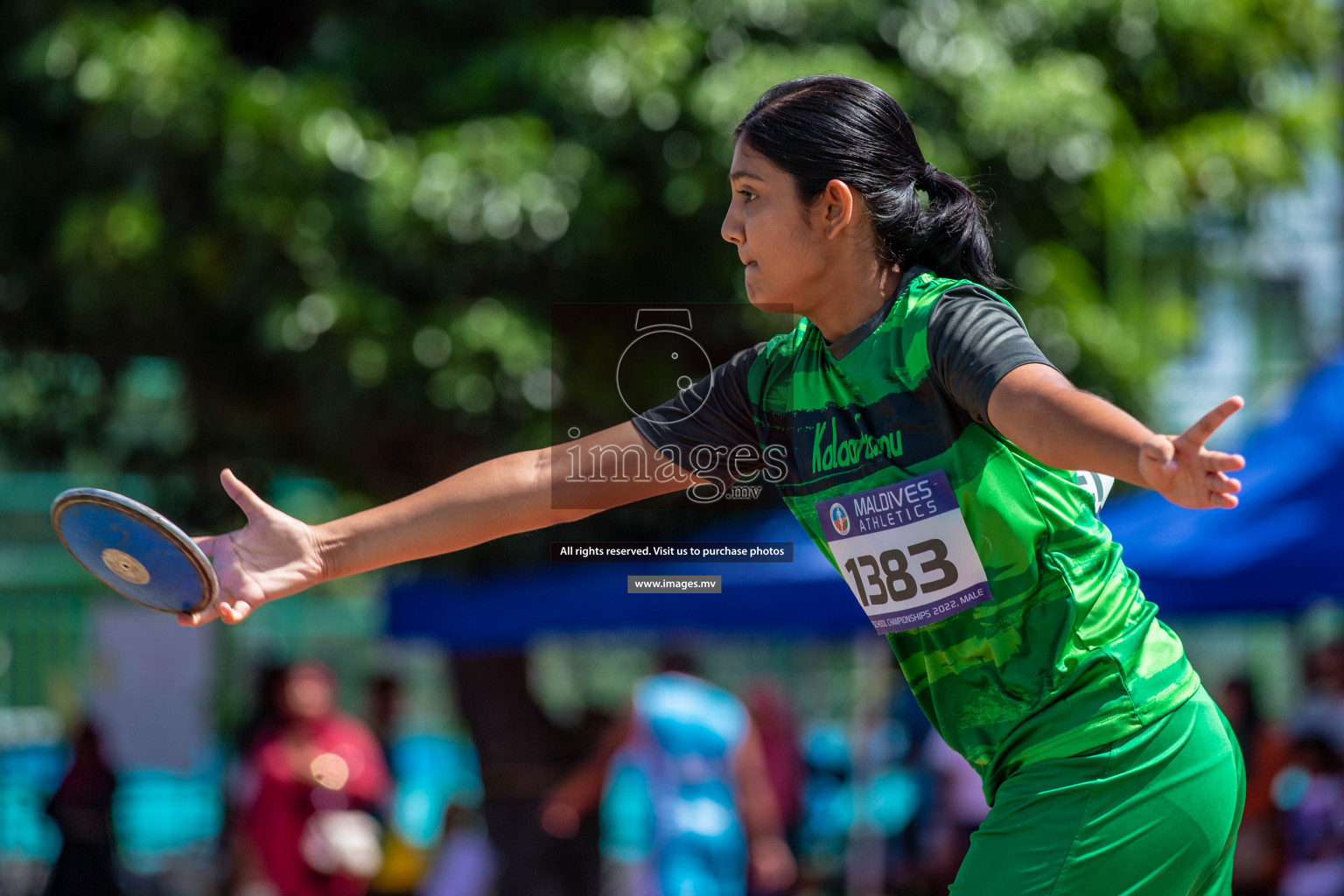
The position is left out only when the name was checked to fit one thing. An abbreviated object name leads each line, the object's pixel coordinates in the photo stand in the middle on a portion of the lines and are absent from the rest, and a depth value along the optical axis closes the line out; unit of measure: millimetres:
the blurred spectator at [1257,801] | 14148
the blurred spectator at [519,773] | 16516
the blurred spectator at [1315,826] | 13336
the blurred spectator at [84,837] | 15719
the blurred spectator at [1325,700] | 14094
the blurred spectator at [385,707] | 18656
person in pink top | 15016
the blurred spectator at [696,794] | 13648
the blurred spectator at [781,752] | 18937
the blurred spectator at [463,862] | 16141
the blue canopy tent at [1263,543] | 12187
